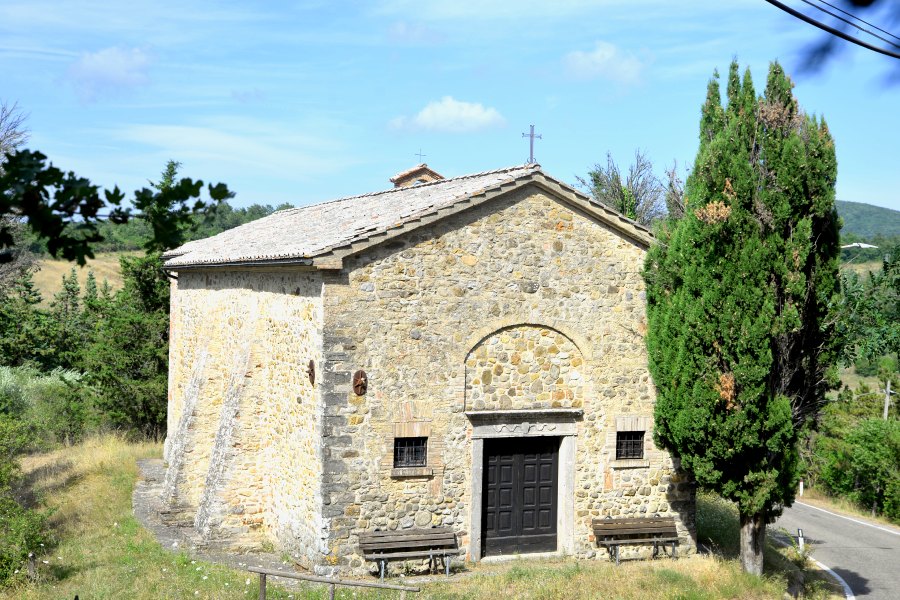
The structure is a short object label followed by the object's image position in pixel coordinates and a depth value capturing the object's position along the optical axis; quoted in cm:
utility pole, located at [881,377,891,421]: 3039
